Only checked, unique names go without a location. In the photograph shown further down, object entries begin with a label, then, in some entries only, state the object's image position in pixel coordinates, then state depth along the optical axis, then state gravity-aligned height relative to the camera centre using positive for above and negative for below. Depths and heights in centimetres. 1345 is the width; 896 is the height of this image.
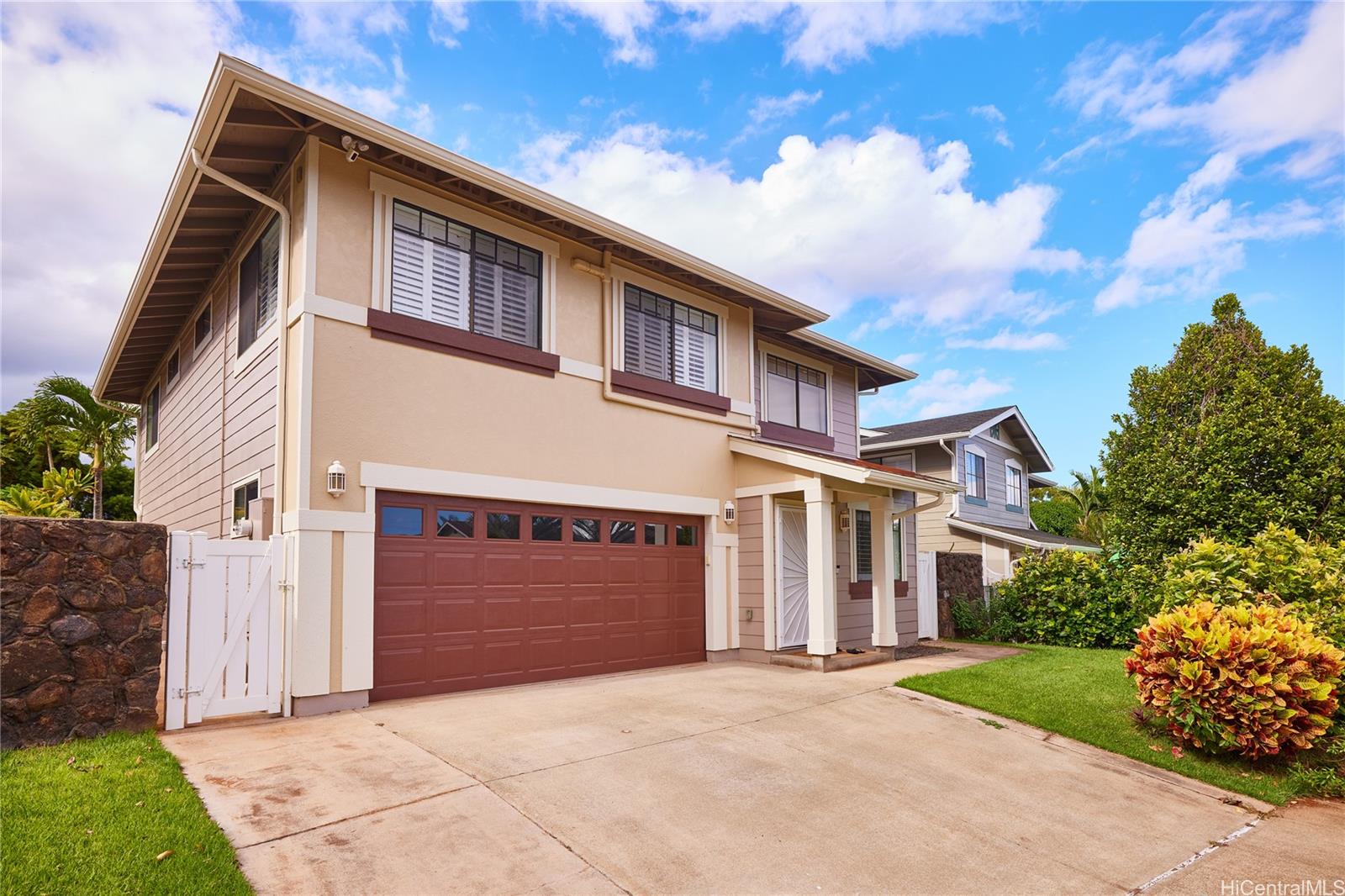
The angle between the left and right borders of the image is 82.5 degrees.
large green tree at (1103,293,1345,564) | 1048 +100
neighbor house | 2066 +127
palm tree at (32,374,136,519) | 1823 +265
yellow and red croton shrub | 633 -140
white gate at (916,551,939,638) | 1485 -152
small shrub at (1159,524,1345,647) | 775 -63
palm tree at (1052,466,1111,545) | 2807 +63
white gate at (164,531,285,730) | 634 -90
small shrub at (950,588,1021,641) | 1496 -200
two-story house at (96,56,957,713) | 755 +114
